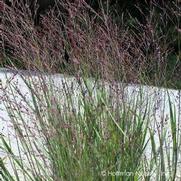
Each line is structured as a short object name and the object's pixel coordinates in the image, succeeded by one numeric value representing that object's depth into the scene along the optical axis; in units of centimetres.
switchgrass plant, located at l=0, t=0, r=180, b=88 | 236
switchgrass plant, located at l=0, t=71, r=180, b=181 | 204
